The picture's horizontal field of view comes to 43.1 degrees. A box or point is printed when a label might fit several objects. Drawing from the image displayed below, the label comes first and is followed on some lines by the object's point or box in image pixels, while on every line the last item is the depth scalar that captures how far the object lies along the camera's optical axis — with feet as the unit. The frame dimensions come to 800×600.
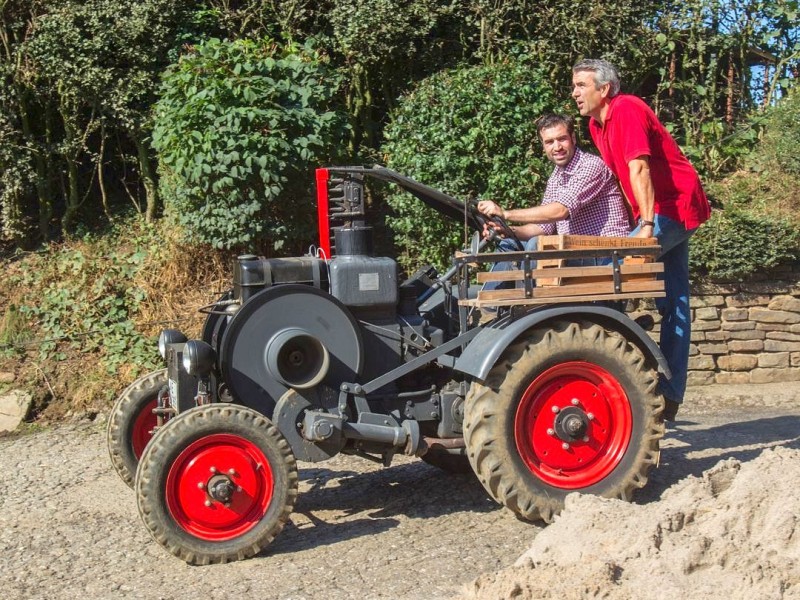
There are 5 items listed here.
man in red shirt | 17.47
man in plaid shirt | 17.20
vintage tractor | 15.05
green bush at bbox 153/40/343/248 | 27.99
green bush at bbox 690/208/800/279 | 28.27
